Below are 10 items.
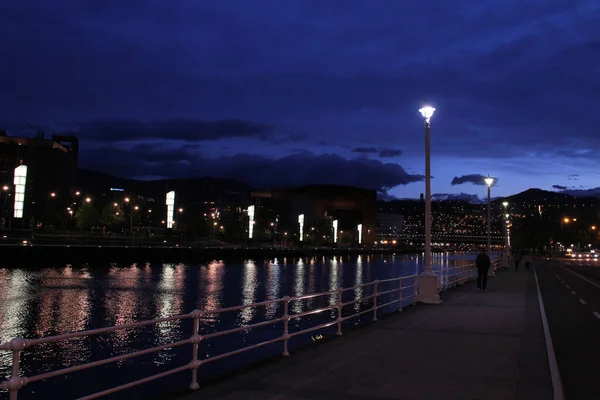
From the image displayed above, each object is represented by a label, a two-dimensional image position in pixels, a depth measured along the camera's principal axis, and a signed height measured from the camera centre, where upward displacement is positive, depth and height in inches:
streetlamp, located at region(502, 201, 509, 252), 2555.1 +168.7
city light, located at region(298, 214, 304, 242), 7283.5 +413.8
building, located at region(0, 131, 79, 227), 5329.2 +787.9
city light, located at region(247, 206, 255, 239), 5502.0 +327.7
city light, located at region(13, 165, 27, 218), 3171.8 +328.6
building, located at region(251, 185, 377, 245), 7138.3 +469.1
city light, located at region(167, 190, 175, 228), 4450.8 +364.5
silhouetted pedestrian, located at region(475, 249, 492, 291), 1122.7 -12.3
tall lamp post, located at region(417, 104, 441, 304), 871.1 +10.3
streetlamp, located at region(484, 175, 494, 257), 1759.4 +234.9
